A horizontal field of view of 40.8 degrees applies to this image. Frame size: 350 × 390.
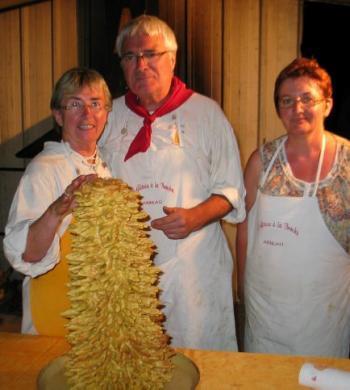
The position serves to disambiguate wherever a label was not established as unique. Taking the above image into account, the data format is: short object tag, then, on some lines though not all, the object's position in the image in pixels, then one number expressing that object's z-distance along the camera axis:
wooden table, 1.48
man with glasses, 2.32
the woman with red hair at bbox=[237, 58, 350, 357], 2.27
